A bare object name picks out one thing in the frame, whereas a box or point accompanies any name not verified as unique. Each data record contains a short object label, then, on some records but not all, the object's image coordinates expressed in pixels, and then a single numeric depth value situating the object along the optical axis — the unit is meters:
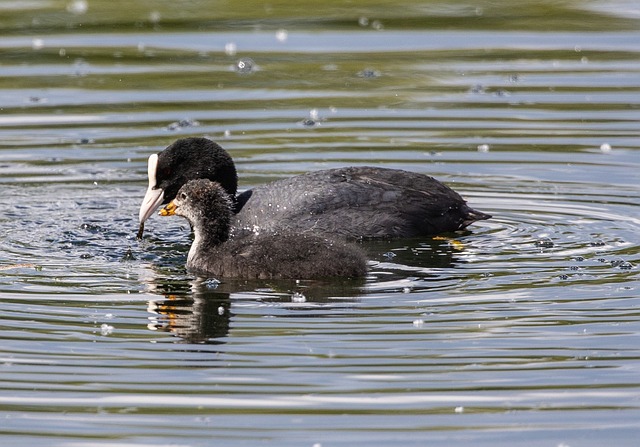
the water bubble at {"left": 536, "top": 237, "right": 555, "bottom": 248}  9.33
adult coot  9.97
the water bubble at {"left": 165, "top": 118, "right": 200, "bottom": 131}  13.09
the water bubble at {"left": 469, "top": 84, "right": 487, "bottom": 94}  14.26
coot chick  8.55
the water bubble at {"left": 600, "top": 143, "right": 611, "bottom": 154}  12.24
